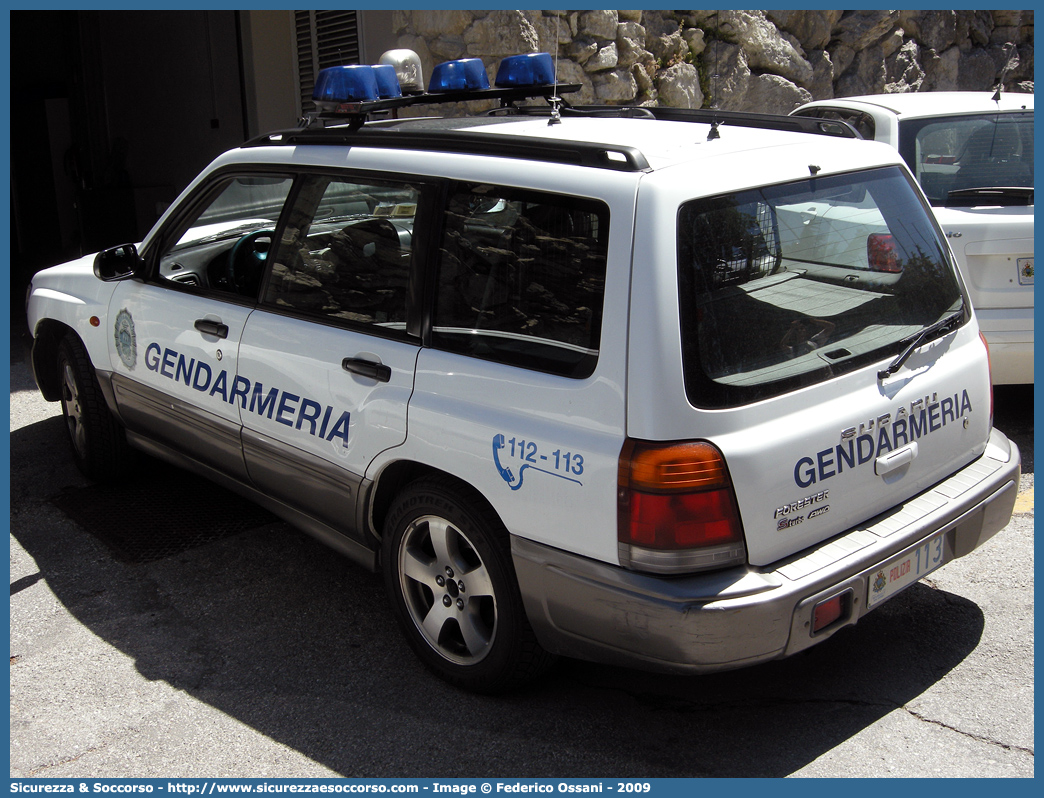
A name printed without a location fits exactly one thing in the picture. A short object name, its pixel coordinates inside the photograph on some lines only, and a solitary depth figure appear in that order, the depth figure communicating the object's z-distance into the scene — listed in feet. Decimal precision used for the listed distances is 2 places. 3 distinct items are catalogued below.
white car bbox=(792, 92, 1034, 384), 15.70
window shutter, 29.78
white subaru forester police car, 8.23
